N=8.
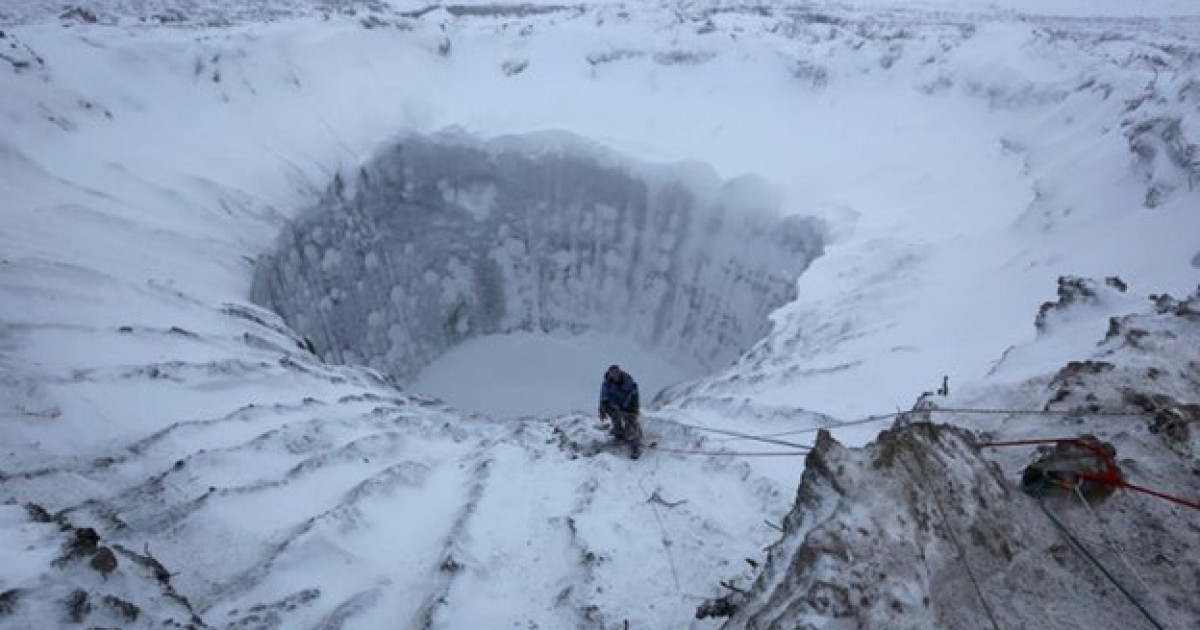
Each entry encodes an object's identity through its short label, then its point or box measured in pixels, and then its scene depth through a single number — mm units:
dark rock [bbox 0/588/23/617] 3318
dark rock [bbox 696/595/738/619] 4500
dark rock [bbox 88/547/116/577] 3752
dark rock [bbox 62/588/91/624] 3447
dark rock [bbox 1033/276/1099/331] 6543
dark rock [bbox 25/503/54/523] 4125
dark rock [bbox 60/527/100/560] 3728
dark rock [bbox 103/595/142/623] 3611
